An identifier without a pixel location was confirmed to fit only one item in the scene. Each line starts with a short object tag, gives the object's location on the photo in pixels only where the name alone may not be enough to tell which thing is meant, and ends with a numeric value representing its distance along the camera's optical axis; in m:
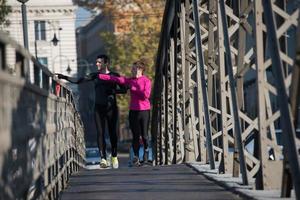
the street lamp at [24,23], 24.78
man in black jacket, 19.02
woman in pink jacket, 19.52
